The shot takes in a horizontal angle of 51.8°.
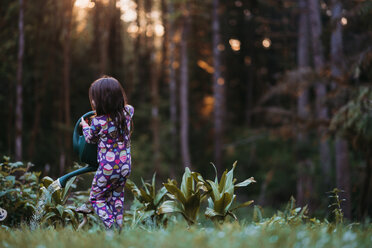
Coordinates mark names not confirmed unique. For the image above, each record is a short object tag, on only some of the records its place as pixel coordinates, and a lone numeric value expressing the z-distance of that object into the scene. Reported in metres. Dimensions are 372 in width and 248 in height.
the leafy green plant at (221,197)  4.11
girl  3.97
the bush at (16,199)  4.48
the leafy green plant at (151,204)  4.40
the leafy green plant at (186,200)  4.14
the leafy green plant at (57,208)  4.23
